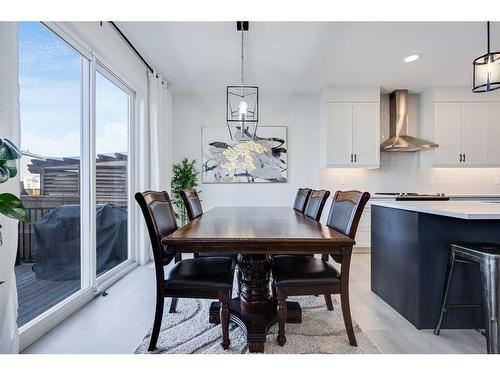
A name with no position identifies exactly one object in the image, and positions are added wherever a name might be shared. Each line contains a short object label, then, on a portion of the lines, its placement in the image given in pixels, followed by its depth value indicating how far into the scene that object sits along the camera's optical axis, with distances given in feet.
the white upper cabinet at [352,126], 14.70
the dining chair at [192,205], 8.77
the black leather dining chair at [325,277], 5.67
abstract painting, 15.81
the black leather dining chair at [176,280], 5.57
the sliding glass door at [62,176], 6.60
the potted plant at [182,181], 14.73
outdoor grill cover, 7.11
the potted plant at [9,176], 3.83
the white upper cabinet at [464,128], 14.70
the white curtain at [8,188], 5.04
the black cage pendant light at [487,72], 7.06
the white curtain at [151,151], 12.13
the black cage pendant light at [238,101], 12.73
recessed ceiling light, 11.21
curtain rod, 9.21
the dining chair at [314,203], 8.20
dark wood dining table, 4.82
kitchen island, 6.79
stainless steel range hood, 14.58
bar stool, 5.34
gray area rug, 5.82
